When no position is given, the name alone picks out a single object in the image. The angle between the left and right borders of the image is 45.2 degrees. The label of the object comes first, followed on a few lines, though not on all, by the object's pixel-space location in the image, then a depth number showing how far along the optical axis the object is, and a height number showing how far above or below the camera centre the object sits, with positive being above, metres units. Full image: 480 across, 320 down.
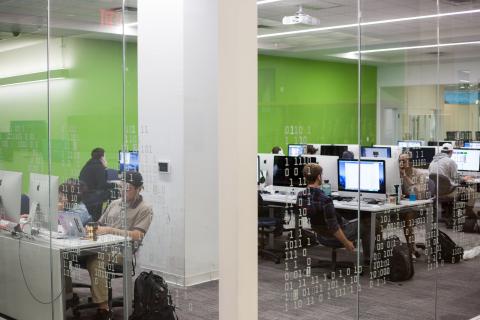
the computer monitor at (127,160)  3.59 -0.09
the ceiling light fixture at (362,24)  3.64 +0.86
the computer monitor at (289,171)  3.86 -0.18
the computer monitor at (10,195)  4.27 -0.36
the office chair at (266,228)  3.39 -0.52
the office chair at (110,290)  3.62 -0.91
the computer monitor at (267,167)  3.62 -0.14
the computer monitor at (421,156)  4.66 -0.10
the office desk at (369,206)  3.78 -0.48
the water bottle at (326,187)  4.21 -0.31
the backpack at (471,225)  5.28 -0.76
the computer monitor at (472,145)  5.70 -0.01
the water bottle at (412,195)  4.68 -0.41
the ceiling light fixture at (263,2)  3.16 +0.83
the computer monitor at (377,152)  4.41 -0.06
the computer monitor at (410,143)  4.61 +0.01
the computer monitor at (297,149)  3.85 -0.03
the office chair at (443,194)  4.74 -0.42
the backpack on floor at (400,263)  4.35 -0.90
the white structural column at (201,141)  3.01 +0.03
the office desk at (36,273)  3.83 -0.92
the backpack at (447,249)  4.83 -0.90
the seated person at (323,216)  3.92 -0.50
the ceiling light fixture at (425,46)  4.20 +0.80
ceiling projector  3.85 +0.85
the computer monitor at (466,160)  5.31 -0.15
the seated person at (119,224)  3.63 -0.50
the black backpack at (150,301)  3.62 -0.98
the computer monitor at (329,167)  4.00 -0.16
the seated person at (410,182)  4.58 -0.31
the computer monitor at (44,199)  3.87 -0.36
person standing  3.60 -0.22
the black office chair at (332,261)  3.80 -0.78
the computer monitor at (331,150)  4.00 -0.04
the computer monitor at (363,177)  4.71 -0.29
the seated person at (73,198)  3.66 -0.34
